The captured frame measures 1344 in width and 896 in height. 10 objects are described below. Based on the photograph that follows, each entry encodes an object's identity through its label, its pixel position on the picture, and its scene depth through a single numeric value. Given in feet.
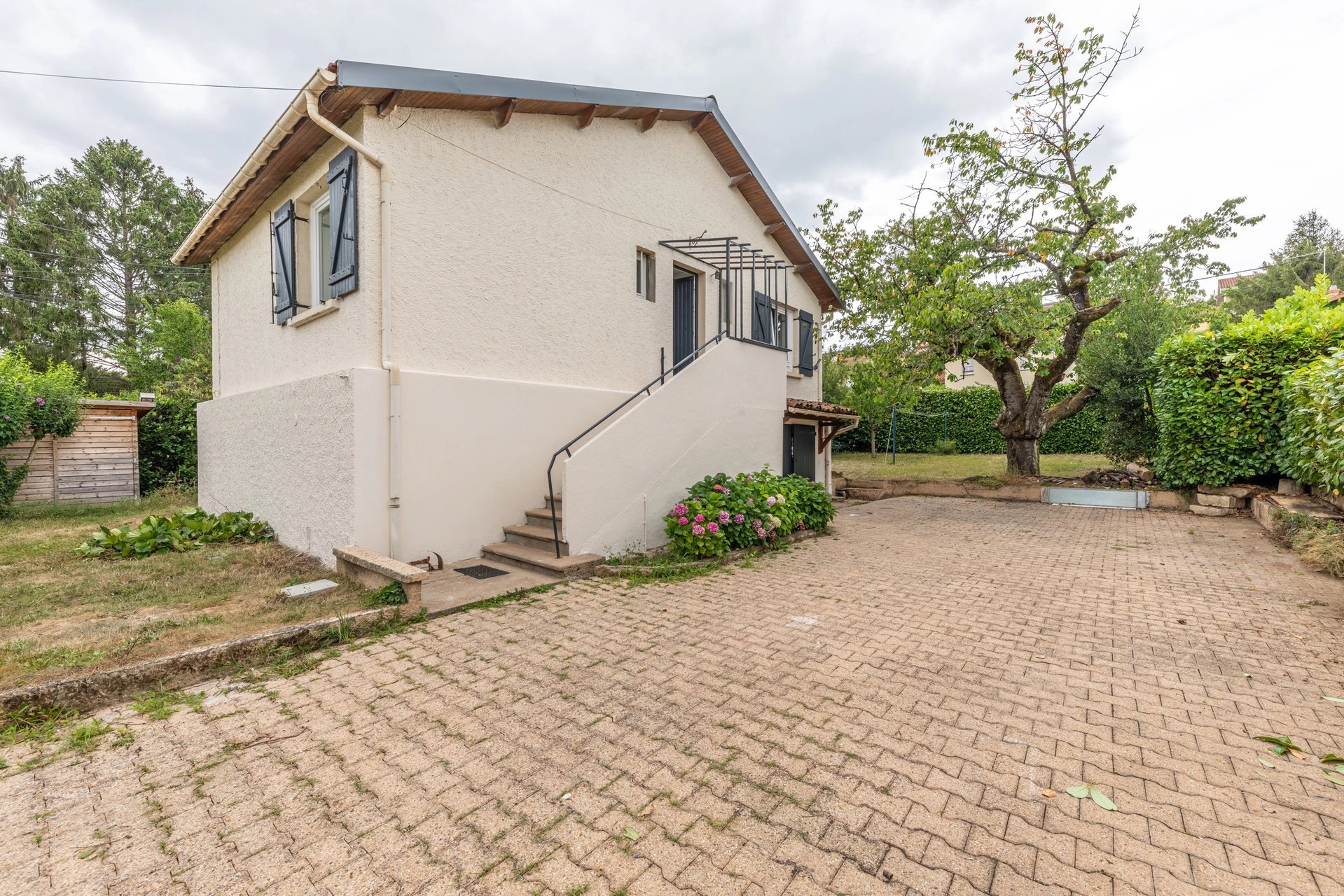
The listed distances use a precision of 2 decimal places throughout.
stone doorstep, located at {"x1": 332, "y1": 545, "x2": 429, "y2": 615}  13.70
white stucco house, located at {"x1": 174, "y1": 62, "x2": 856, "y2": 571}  17.08
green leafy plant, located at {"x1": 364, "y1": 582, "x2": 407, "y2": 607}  13.60
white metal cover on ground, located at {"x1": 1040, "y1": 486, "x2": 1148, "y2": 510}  33.14
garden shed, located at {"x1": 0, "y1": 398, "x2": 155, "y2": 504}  31.63
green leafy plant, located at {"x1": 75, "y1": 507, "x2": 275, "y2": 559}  18.88
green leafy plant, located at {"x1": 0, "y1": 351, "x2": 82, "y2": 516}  28.68
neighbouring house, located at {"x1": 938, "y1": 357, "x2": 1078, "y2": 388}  90.31
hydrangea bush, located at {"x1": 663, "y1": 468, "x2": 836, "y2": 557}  20.11
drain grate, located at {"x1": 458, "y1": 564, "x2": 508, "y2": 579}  17.34
